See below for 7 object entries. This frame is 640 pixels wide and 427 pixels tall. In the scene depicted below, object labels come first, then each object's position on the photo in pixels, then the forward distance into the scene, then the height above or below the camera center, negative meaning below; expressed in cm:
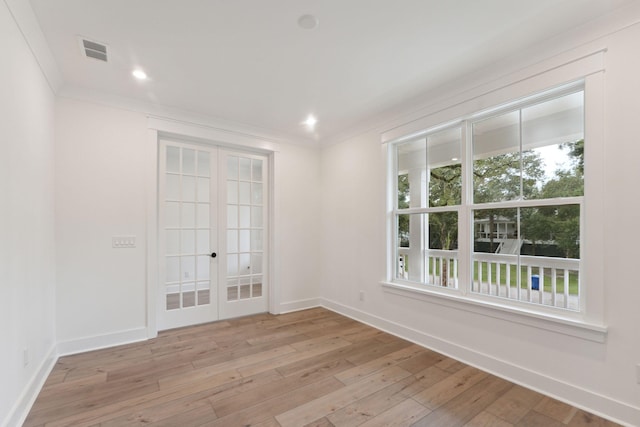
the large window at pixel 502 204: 234 +10
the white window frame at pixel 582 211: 202 +4
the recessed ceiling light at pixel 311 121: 386 +125
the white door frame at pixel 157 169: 336 +54
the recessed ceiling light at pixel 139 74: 270 +130
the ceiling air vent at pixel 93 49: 228 +132
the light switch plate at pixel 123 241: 317 -31
